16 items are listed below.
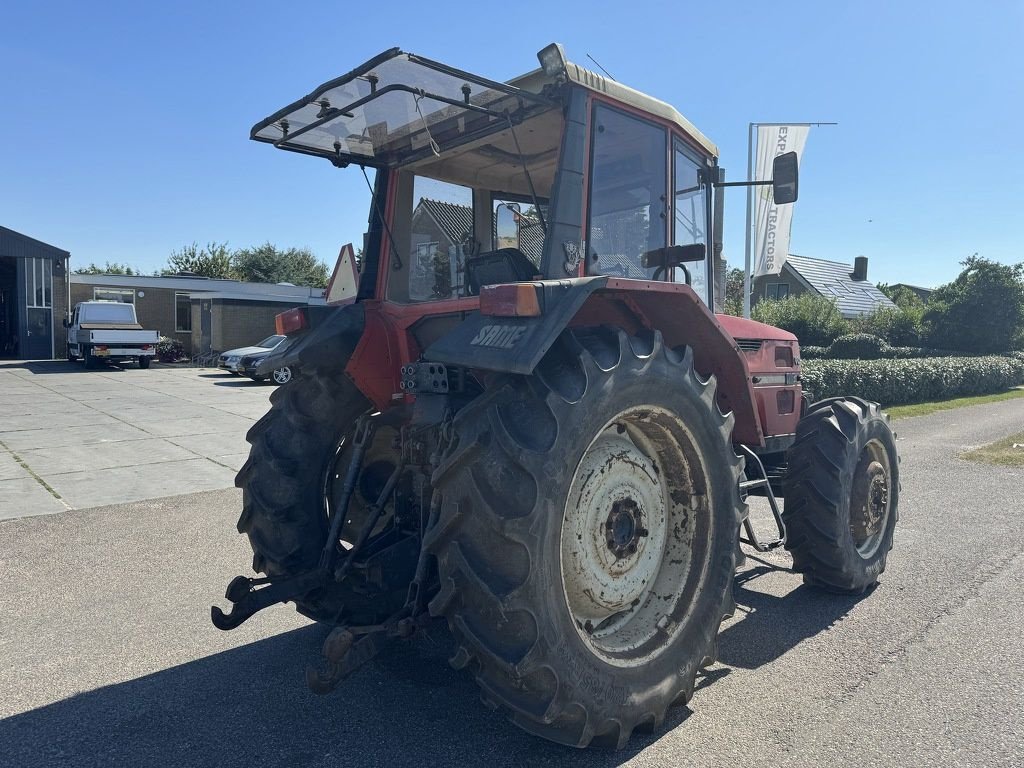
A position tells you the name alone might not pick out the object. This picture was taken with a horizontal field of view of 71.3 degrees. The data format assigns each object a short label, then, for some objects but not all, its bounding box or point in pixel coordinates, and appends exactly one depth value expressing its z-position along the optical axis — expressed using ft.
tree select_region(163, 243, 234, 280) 173.99
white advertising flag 49.06
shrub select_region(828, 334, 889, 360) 71.31
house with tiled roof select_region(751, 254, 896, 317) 119.03
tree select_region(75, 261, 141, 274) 206.23
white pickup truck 76.84
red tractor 7.92
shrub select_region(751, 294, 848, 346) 80.02
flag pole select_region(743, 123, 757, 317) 47.34
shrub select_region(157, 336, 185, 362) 94.32
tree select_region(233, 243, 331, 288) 178.91
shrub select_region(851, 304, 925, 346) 87.45
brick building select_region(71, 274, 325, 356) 90.48
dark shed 88.94
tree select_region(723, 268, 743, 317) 88.91
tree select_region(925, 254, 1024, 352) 86.07
